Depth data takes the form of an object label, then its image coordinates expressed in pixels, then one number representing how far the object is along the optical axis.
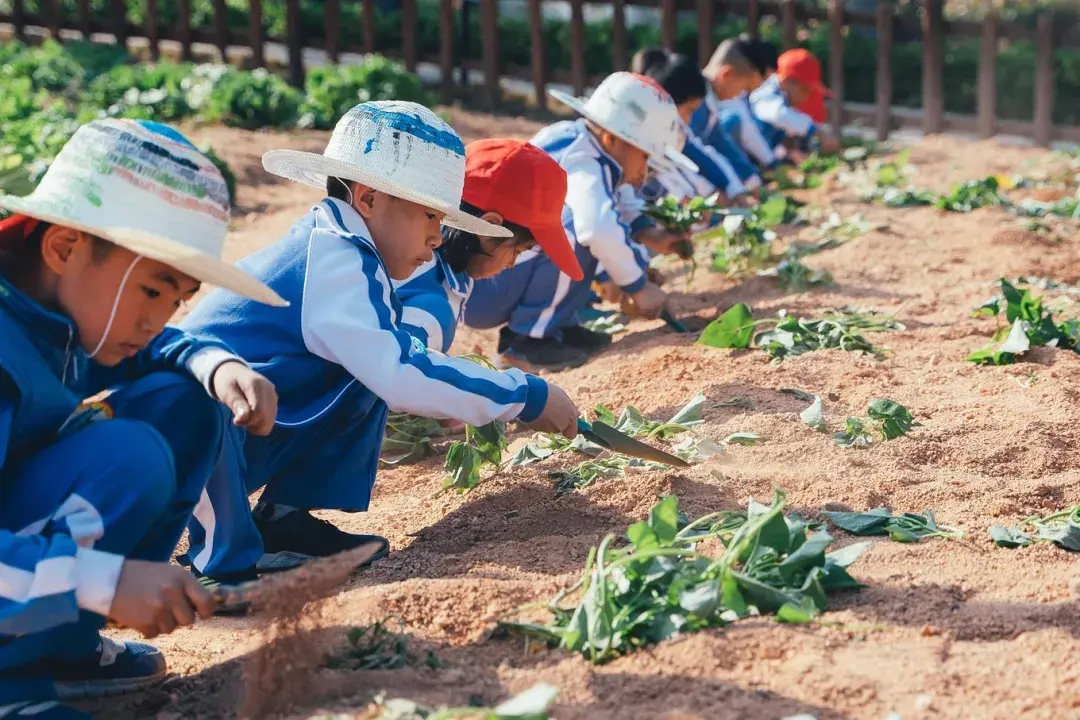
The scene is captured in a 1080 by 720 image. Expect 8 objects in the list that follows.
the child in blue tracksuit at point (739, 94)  8.59
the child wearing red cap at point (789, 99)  9.02
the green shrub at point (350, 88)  10.54
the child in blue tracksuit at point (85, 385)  2.06
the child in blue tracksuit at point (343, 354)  2.85
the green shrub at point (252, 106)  10.50
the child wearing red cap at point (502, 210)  3.67
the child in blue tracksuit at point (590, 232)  4.98
